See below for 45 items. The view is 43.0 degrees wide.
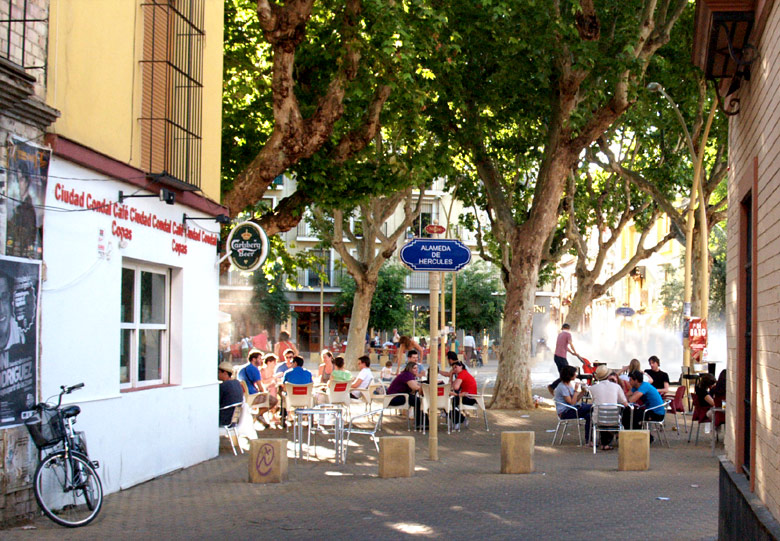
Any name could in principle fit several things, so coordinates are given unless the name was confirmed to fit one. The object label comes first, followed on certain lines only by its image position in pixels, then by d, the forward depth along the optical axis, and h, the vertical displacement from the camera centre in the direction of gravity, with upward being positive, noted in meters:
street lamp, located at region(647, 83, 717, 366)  23.78 +2.50
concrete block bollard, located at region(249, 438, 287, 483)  11.58 -1.49
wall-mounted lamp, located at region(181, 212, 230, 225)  13.77 +1.60
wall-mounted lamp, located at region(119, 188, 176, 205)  11.73 +1.62
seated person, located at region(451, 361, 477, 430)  18.06 -1.01
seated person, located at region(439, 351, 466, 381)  19.07 -0.49
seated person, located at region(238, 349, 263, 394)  17.44 -0.75
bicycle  8.72 -1.22
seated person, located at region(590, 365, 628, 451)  14.90 -0.88
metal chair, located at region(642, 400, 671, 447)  15.40 -1.54
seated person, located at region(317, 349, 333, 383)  22.02 -0.76
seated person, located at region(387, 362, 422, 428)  17.77 -0.94
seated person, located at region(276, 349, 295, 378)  19.66 -0.55
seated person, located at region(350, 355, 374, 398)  19.81 -0.88
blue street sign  13.14 +1.06
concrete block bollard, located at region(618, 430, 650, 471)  12.58 -1.48
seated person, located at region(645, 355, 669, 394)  18.56 -0.84
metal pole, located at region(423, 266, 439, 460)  13.25 -0.52
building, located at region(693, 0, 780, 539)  5.75 +0.53
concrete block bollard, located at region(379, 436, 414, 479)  12.06 -1.50
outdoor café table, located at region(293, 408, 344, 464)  13.15 -1.19
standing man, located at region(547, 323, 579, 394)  23.26 -0.28
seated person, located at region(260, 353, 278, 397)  19.03 -0.77
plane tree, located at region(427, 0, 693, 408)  18.89 +5.28
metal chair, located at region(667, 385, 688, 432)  17.19 -1.18
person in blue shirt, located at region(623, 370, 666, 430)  15.48 -1.05
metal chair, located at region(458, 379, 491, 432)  17.80 -1.21
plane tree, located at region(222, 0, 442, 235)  14.59 +4.18
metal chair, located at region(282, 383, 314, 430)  16.55 -1.04
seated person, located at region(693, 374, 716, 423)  15.68 -1.05
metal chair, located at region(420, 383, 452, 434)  16.83 -1.06
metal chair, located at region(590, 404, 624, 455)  14.82 -1.24
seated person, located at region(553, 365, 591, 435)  15.61 -1.02
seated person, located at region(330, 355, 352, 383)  18.35 -0.74
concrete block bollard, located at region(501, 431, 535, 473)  12.38 -1.48
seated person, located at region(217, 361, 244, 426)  15.14 -0.94
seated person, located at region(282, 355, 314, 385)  16.83 -0.72
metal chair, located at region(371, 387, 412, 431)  17.34 -1.19
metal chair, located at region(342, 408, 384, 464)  14.40 -1.69
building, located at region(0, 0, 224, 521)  9.14 +1.29
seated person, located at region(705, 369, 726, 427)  15.12 -0.89
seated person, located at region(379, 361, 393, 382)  23.58 -0.97
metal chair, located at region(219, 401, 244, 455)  14.91 -1.45
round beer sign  14.28 +1.27
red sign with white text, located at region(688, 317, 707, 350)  23.45 +0.02
